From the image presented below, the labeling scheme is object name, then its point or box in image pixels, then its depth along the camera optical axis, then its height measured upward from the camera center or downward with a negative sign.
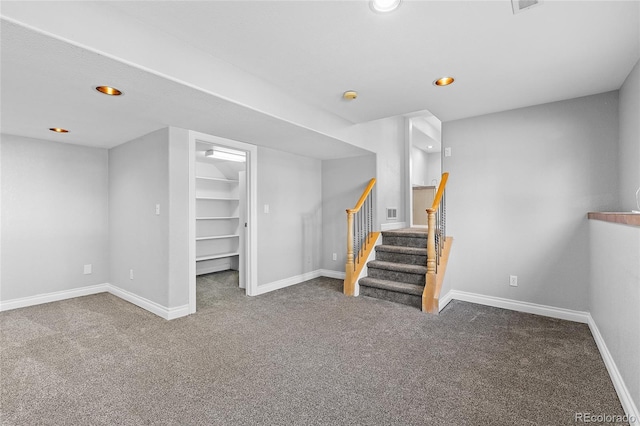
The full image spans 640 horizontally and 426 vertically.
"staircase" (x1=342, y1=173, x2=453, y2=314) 3.50 -0.65
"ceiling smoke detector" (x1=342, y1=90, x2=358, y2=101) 3.00 +1.16
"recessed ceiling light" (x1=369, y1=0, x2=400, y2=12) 1.74 +1.18
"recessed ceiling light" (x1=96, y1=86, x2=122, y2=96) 2.27 +0.92
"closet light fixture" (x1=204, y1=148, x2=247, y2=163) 4.95 +0.95
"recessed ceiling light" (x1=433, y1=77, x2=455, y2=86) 2.71 +1.17
